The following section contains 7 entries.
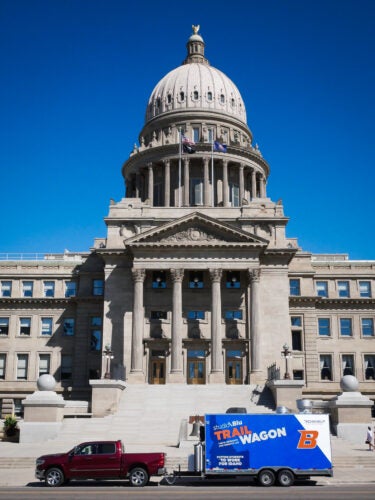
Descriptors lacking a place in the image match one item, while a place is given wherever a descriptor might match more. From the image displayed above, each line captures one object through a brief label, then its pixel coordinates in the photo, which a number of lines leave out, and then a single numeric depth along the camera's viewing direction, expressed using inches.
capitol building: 2511.1
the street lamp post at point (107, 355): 2247.3
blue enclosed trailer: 1127.6
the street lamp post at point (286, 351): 2216.9
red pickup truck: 1127.0
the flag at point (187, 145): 3085.6
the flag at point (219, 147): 3122.5
